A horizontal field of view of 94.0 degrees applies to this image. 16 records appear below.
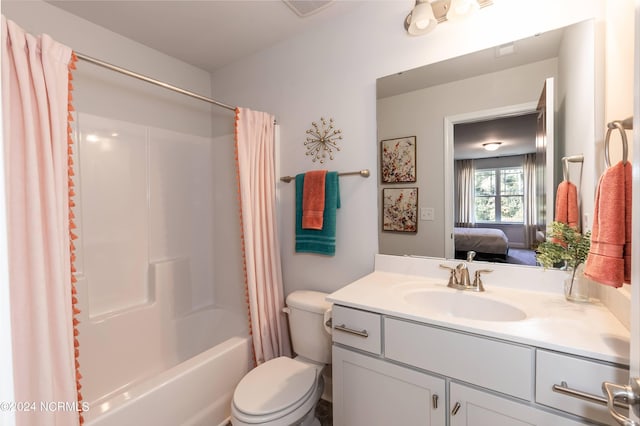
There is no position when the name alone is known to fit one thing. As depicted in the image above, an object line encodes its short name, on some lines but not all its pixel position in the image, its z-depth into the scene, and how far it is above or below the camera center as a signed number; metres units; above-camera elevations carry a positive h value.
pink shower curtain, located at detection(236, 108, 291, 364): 1.84 -0.16
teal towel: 1.82 -0.14
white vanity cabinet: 0.86 -0.59
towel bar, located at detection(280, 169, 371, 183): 1.73 +0.19
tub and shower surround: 1.72 -0.45
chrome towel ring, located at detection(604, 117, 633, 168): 0.81 +0.20
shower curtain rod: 1.28 +0.66
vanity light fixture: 1.40 +0.93
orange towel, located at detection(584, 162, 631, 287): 0.80 -0.07
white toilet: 1.27 -0.84
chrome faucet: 1.36 -0.35
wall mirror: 1.25 +0.33
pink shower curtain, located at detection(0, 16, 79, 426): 1.05 -0.07
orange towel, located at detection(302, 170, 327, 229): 1.84 +0.05
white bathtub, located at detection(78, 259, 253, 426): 1.36 -0.89
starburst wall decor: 1.88 +0.43
